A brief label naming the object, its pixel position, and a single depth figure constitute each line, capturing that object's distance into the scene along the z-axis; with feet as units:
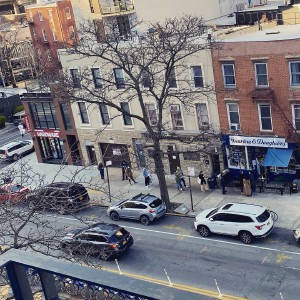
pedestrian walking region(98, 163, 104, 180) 121.63
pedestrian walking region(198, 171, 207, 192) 106.22
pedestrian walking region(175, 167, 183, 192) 108.02
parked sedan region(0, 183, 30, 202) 66.44
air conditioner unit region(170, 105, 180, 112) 113.70
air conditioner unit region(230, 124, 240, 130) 106.63
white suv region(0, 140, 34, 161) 152.46
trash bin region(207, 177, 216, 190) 107.34
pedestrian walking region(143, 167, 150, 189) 113.29
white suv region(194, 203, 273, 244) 79.46
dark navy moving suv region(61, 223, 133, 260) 79.30
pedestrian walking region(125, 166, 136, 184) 117.50
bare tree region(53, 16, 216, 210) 98.02
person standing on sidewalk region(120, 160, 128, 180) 120.21
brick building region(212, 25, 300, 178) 96.99
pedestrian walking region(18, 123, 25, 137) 175.70
